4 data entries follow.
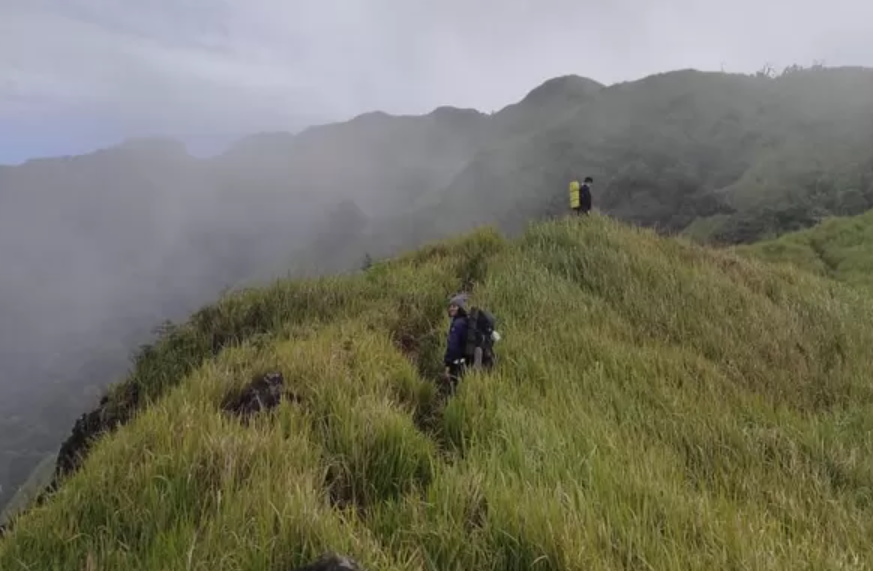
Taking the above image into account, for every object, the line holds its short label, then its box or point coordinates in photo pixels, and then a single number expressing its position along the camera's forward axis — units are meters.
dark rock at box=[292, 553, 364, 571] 3.30
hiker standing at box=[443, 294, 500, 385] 7.88
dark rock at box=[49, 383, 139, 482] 10.11
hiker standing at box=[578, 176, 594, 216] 17.16
